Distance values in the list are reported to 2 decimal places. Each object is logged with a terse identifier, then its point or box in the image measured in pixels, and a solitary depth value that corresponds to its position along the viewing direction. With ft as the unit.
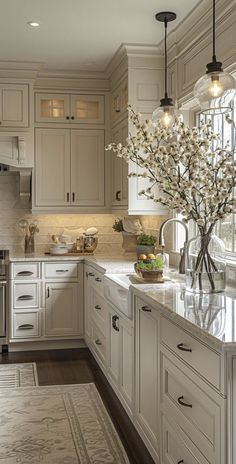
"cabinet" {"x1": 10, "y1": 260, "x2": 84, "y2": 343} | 16.62
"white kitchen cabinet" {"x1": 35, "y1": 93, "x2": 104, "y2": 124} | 17.51
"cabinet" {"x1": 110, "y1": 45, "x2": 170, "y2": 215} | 14.85
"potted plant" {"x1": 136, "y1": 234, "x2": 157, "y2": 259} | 14.51
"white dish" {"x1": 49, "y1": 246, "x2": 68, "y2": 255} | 17.84
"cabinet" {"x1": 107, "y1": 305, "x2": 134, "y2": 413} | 10.74
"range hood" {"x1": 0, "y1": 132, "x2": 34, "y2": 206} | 16.97
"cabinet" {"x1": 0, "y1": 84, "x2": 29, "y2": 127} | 16.84
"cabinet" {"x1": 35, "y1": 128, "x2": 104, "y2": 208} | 17.56
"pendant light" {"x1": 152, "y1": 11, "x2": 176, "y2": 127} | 9.96
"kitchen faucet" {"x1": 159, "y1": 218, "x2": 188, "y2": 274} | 11.91
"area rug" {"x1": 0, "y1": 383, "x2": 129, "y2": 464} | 9.55
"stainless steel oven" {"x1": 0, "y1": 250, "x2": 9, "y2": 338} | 16.57
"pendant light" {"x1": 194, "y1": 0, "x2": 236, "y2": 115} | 7.38
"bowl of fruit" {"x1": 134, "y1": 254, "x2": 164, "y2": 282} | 11.11
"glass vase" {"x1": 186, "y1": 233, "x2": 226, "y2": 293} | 8.96
